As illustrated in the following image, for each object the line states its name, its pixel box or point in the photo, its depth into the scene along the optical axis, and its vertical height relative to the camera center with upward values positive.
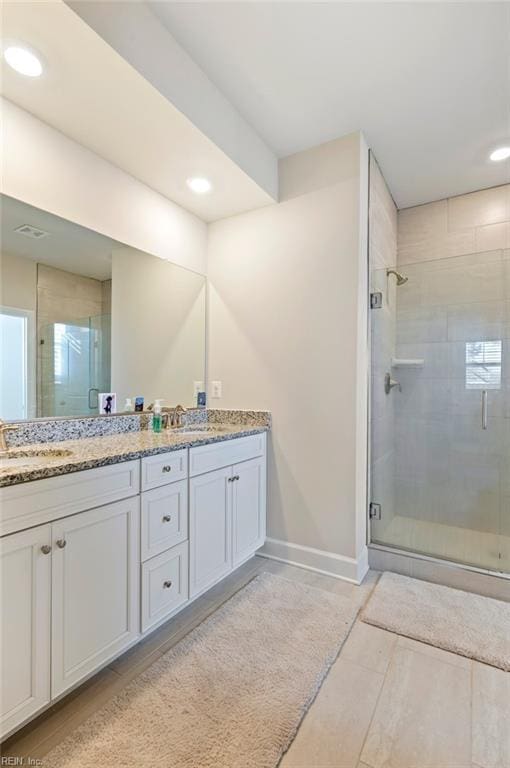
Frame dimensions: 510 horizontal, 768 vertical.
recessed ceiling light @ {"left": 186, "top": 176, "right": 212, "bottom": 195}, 2.20 +1.28
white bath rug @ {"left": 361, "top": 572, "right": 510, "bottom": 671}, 1.60 -1.17
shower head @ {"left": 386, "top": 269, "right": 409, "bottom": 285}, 2.80 +0.88
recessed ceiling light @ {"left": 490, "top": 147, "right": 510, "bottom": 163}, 2.34 +1.58
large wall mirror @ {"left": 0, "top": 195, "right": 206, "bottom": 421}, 1.65 +0.37
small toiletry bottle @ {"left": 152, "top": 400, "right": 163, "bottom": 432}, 2.23 -0.21
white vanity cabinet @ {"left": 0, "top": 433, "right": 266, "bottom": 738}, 1.10 -0.68
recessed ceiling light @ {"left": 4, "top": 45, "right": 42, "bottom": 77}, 1.34 +1.27
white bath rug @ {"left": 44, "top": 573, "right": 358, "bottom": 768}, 1.13 -1.17
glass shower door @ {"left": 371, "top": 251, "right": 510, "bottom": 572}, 2.50 -0.15
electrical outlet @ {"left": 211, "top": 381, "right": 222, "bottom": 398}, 2.71 -0.01
